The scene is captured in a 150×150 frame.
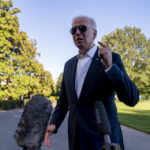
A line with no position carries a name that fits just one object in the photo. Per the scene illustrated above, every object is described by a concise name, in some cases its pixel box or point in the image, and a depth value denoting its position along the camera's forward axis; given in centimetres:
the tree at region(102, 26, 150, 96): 3621
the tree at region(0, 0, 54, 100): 1767
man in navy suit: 124
